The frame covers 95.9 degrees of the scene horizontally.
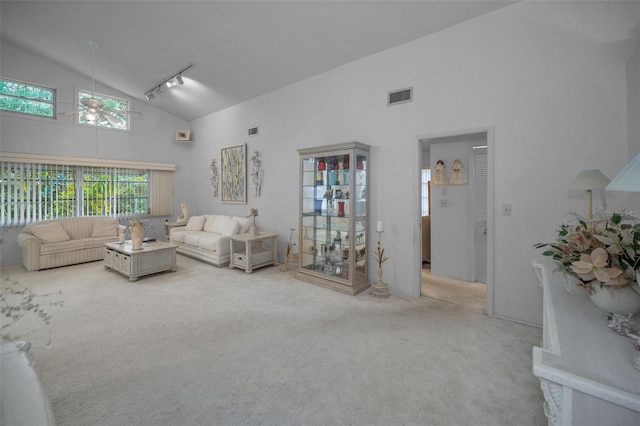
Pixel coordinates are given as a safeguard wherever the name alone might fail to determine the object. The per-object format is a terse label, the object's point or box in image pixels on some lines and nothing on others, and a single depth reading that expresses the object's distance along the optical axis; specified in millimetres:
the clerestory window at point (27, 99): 5520
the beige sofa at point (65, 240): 5012
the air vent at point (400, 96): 3783
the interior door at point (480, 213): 4457
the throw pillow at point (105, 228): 5988
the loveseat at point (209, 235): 5375
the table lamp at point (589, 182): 2406
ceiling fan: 4340
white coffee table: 4496
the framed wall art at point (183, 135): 7479
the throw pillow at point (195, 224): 6566
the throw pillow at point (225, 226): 5605
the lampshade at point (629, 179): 1010
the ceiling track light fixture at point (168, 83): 5316
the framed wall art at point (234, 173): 6281
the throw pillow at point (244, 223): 5707
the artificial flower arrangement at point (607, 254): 1203
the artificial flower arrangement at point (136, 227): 4629
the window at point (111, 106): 6328
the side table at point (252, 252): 4957
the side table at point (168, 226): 7074
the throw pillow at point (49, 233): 5195
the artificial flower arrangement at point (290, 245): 5102
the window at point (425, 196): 6062
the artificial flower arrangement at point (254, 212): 5348
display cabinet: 4000
